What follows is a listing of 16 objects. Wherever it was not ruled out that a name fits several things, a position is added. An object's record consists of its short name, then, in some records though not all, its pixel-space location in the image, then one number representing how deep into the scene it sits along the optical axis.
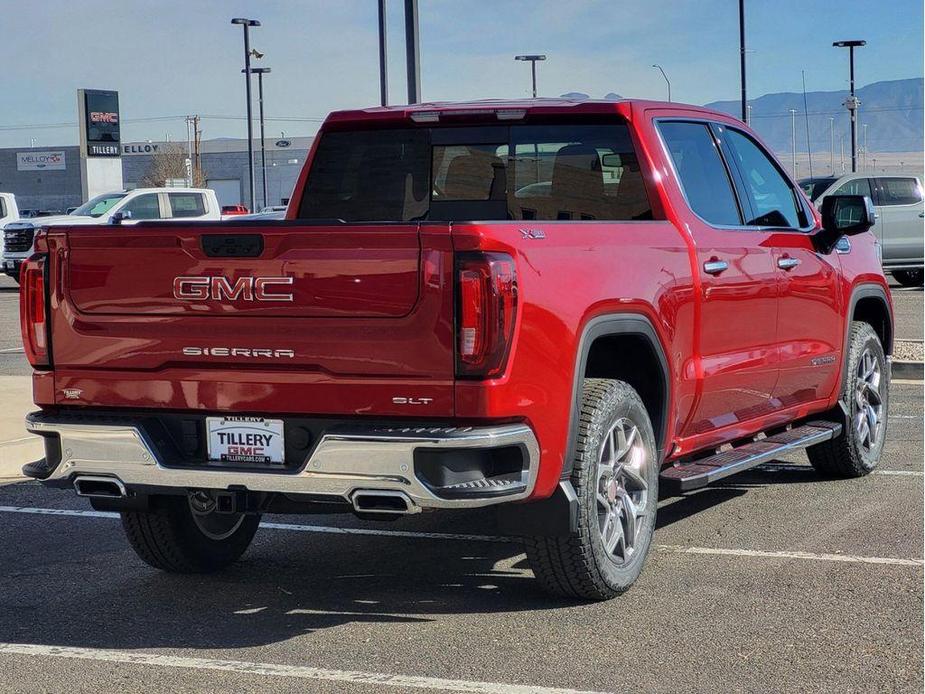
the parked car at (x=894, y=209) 24.88
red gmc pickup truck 4.93
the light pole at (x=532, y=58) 64.57
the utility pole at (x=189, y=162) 90.46
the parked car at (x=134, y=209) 29.51
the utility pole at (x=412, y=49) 16.08
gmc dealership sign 64.50
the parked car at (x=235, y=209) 51.28
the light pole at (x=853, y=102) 52.94
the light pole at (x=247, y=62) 47.50
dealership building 106.50
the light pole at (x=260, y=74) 55.87
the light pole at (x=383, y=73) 20.03
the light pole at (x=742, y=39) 38.78
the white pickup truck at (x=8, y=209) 31.72
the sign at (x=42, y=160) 107.31
